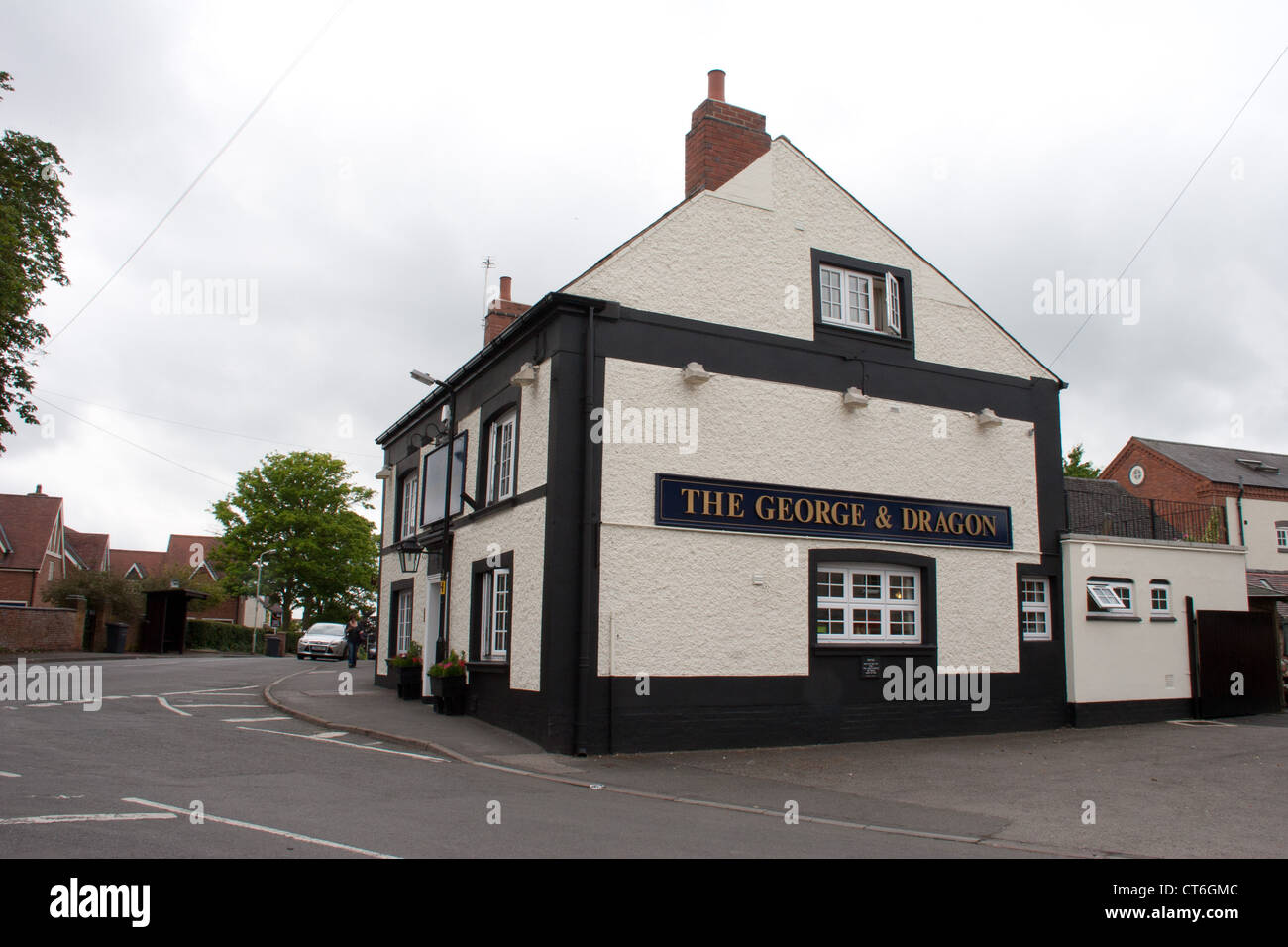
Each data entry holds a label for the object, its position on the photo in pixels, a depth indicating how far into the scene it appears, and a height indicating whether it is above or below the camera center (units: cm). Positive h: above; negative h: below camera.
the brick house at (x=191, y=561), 7181 +296
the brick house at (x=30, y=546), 4538 +251
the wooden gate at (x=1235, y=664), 1828 -119
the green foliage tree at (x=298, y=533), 5781 +399
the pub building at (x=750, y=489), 1316 +174
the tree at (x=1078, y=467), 5514 +799
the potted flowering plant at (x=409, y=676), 1867 -151
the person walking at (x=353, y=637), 3152 -130
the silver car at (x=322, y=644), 3856 -185
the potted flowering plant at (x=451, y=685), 1594 -145
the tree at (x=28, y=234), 2370 +944
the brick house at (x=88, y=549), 6106 +322
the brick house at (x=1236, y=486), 3938 +502
